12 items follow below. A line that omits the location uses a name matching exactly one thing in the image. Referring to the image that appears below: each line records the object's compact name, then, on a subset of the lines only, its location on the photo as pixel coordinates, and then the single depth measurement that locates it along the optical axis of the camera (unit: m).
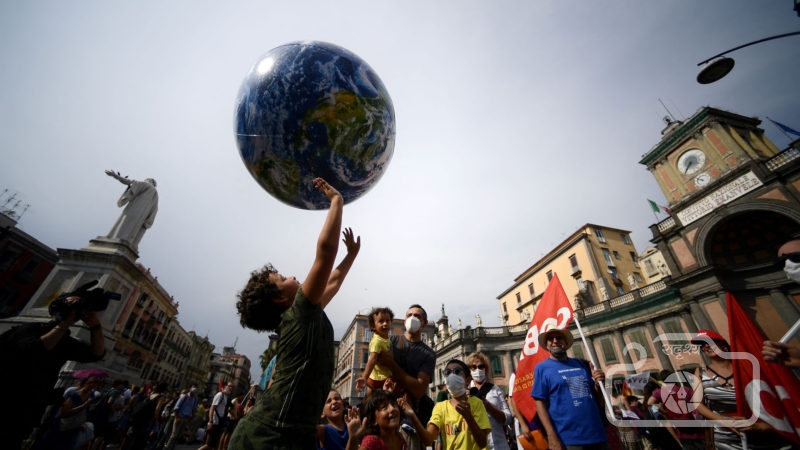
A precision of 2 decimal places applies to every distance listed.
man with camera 2.54
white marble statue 17.45
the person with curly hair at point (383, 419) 3.09
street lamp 6.64
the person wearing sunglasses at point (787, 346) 2.96
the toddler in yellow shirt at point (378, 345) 3.43
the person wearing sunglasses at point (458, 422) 2.73
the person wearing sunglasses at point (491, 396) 3.90
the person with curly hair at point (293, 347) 1.45
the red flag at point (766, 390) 3.12
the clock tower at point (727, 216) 14.00
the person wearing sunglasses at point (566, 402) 3.07
